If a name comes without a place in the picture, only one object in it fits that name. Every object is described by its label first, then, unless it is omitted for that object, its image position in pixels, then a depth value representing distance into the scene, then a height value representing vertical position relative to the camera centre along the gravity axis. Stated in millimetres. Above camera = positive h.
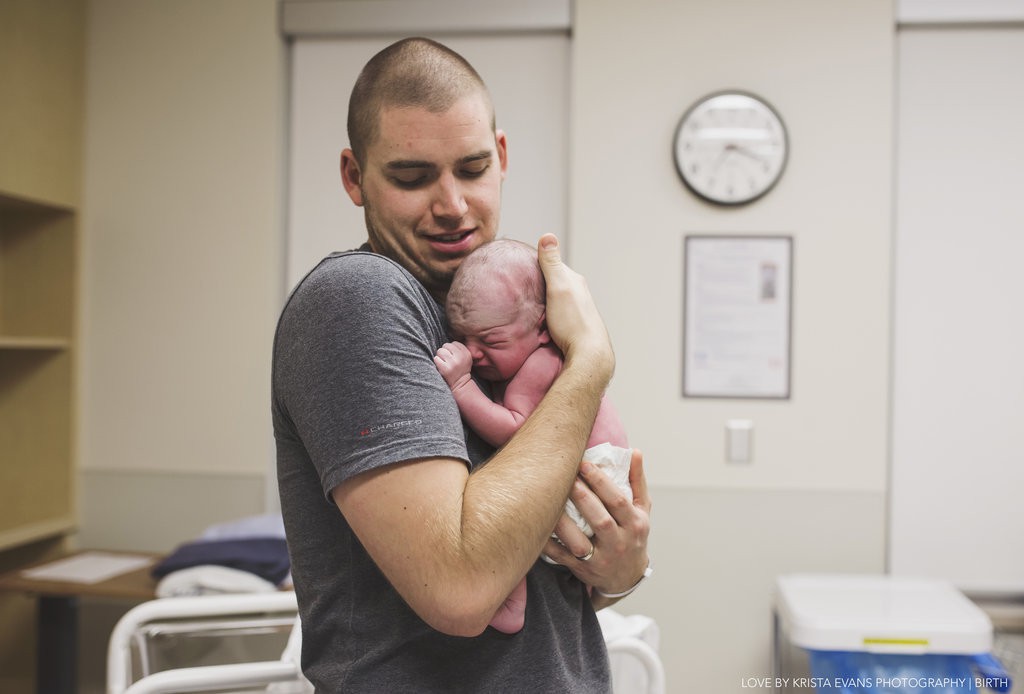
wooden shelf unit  2955 -100
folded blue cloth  2348 -590
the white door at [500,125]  2895 +714
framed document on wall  2746 +104
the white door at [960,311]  2740 +134
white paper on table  2506 -697
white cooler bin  2100 -703
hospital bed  1315 -508
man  753 -105
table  2492 -877
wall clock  2721 +629
